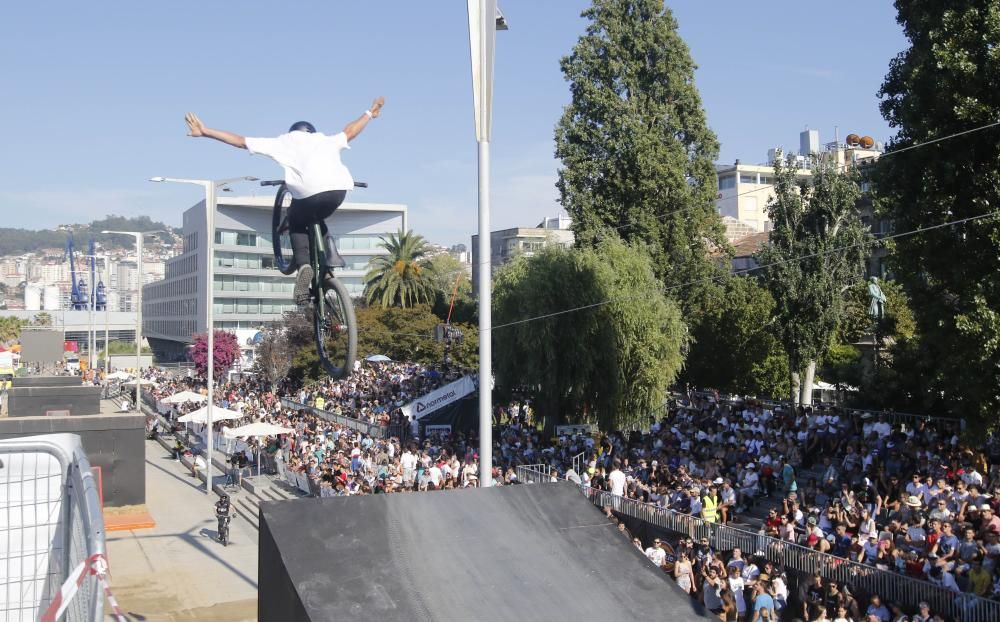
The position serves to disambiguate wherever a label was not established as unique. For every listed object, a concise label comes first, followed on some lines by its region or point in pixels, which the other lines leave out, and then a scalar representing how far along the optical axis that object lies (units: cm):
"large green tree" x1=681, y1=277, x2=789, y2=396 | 4059
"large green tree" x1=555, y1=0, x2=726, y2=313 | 3525
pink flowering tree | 6334
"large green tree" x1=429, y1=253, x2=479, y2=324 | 6419
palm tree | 5712
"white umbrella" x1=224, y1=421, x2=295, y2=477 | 3003
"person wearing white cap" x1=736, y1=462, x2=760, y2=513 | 1886
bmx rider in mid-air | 1142
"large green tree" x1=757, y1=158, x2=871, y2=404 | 3055
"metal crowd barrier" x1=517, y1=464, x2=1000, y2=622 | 1230
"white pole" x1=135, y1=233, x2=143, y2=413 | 3954
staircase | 2791
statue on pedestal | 3541
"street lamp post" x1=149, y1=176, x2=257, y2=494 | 1634
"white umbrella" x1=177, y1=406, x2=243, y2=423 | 3533
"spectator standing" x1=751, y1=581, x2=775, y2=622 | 1312
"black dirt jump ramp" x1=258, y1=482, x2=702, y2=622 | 737
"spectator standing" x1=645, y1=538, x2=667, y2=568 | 1583
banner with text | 2989
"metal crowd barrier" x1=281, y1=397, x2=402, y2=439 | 3116
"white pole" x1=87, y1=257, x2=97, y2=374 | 6455
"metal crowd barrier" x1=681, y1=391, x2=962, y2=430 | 2067
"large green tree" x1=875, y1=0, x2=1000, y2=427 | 1580
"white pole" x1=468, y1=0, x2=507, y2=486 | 1116
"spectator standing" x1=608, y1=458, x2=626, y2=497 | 2023
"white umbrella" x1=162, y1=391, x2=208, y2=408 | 4403
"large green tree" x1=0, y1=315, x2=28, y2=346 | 11242
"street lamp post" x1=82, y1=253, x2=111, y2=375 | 5060
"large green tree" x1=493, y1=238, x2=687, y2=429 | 3020
